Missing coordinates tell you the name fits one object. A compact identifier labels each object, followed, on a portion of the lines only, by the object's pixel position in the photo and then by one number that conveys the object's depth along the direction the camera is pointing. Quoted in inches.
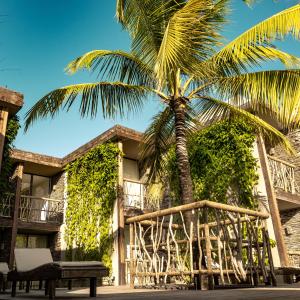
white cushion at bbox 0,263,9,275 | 308.0
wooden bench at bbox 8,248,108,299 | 173.3
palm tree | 253.0
